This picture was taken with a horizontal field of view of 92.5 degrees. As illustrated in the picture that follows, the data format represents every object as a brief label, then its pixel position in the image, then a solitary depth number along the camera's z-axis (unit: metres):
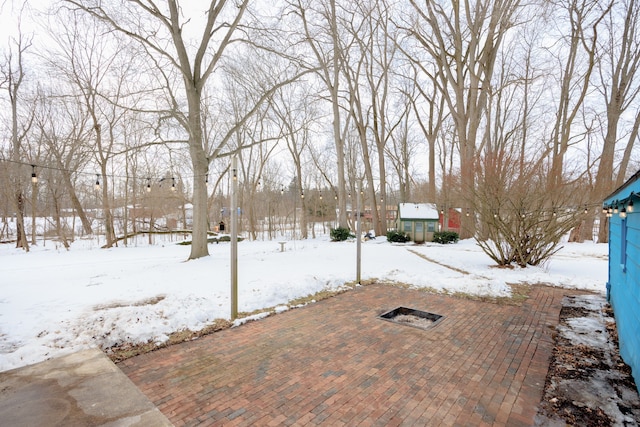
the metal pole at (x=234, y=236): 4.56
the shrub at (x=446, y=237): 17.53
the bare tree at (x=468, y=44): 13.48
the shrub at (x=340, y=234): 18.11
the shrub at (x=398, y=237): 18.16
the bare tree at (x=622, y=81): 15.09
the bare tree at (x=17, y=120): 15.69
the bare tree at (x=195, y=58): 9.65
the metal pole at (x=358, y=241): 7.20
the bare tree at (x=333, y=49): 15.93
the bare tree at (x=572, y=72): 14.45
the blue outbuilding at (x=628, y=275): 3.01
